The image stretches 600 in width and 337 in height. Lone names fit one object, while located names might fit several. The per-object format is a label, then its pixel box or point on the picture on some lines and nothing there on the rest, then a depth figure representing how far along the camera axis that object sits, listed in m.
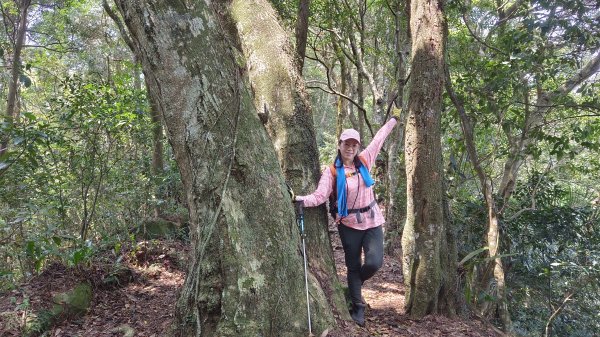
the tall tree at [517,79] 6.22
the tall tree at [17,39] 8.90
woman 4.54
